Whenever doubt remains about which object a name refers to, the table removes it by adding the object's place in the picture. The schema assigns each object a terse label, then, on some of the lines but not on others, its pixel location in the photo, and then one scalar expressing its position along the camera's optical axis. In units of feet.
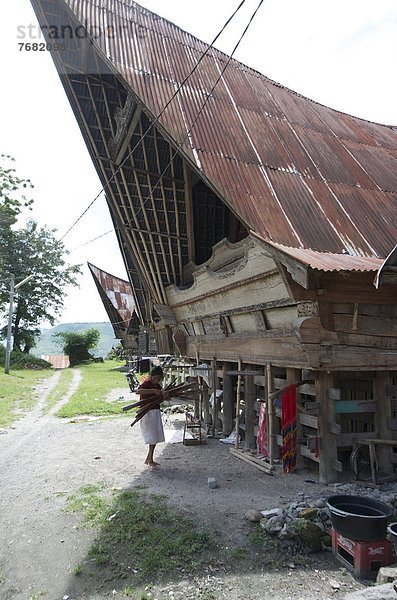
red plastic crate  12.93
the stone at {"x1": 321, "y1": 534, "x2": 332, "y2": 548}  14.75
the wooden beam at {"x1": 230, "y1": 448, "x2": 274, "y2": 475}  22.92
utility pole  82.47
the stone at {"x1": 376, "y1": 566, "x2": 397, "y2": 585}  10.66
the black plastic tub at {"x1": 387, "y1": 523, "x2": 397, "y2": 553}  12.77
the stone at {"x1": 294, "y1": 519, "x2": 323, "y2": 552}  14.56
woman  24.26
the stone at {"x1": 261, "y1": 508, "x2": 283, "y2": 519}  16.32
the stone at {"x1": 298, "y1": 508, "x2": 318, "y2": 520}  15.79
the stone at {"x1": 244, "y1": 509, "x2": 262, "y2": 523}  16.47
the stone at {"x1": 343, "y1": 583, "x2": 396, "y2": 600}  9.42
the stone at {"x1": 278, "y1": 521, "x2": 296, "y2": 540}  14.87
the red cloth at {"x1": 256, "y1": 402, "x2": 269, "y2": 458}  25.38
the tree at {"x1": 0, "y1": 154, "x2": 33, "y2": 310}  74.84
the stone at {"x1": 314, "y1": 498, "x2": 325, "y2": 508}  16.74
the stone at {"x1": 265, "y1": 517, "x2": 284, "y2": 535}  15.31
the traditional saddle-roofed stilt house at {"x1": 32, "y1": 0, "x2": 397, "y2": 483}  20.89
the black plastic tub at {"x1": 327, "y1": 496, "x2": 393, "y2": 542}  13.02
